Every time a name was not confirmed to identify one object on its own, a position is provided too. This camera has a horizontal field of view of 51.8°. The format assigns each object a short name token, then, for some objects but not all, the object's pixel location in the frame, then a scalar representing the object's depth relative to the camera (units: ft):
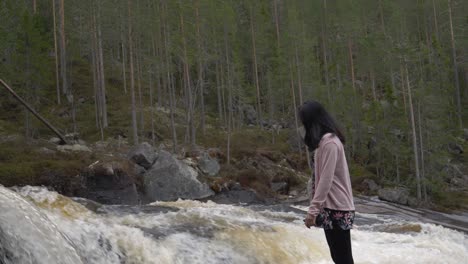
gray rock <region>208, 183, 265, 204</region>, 63.28
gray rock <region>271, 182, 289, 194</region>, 77.10
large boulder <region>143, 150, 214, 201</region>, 59.72
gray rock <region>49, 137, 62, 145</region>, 85.59
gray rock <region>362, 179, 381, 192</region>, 90.17
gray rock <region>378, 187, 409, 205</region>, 77.82
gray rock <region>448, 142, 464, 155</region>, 118.62
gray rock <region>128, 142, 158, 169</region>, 64.95
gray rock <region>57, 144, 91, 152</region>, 68.69
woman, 13.78
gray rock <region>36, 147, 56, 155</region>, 63.26
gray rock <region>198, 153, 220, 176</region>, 72.02
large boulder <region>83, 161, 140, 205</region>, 56.13
